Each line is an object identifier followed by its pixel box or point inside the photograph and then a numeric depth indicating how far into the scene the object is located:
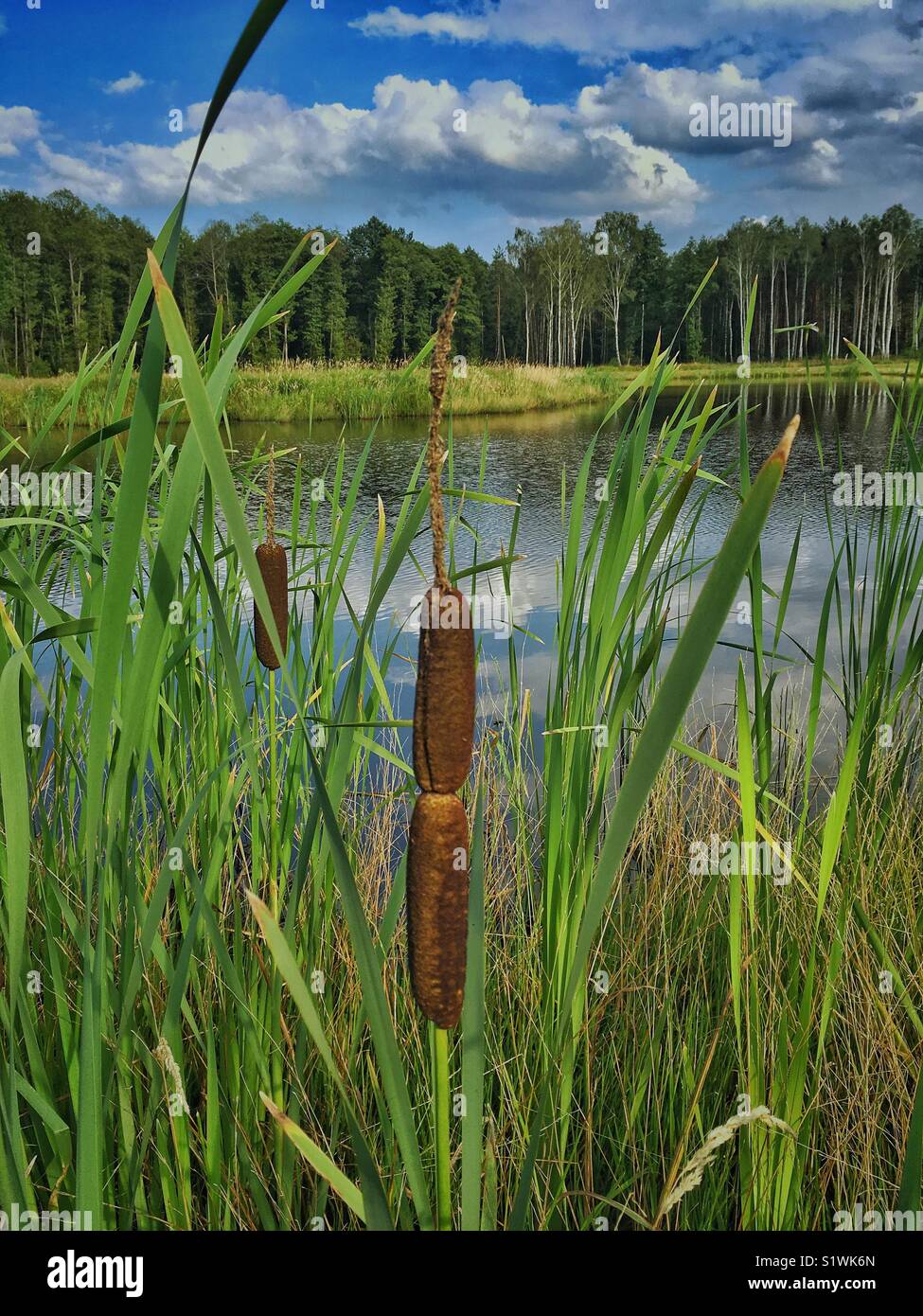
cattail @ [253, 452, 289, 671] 1.37
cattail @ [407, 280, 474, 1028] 0.55
